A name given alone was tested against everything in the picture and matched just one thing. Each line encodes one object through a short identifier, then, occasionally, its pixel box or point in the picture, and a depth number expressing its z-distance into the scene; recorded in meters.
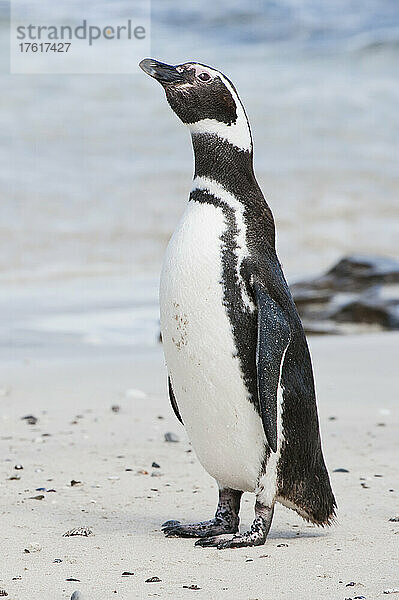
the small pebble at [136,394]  12.60
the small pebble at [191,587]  5.88
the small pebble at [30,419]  11.22
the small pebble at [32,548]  6.70
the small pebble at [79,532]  7.19
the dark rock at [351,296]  17.72
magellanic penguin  6.84
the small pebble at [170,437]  10.53
